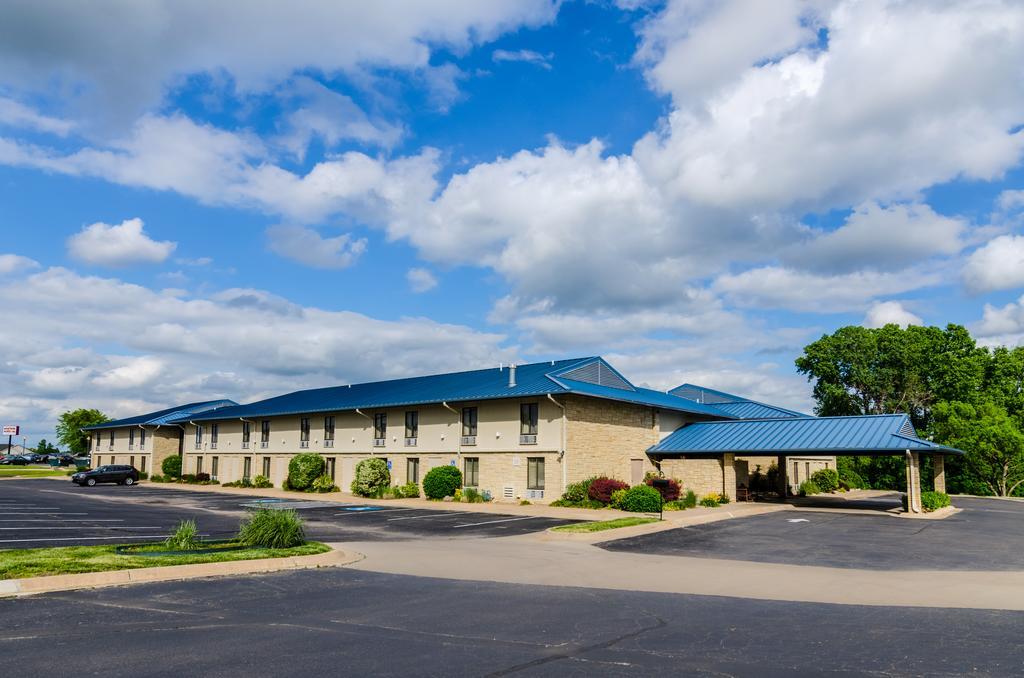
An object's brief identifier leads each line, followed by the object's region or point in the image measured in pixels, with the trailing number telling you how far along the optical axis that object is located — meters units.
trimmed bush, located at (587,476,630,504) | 31.69
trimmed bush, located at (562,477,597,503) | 32.53
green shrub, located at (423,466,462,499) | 36.34
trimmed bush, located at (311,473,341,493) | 43.53
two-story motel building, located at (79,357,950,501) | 34.25
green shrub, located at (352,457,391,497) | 39.50
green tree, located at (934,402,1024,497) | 47.53
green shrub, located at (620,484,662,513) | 29.12
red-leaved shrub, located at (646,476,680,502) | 32.26
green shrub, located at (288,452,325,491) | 43.97
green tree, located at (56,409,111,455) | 102.69
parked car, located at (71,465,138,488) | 50.70
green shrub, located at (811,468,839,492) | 47.84
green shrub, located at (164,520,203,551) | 15.62
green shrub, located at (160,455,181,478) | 59.31
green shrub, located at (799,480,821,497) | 44.98
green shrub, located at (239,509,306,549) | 15.98
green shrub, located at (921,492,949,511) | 30.55
